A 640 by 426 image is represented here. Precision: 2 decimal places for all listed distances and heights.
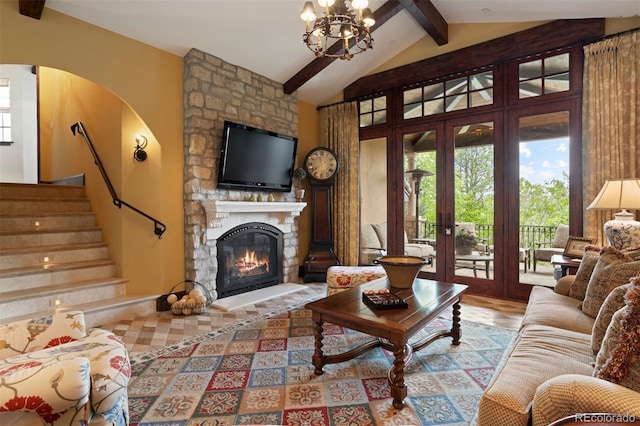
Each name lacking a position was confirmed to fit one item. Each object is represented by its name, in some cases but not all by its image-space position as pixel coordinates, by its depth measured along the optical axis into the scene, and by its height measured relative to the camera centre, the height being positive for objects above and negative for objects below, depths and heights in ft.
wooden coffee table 5.93 -2.08
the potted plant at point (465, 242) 14.01 -1.32
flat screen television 12.79 +2.36
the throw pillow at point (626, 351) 3.34 -1.51
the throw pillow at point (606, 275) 6.07 -1.26
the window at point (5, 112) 17.66 +5.67
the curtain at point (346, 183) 17.08 +1.60
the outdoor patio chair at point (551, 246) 12.07 -1.36
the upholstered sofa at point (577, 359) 3.25 -2.04
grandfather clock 16.72 +0.82
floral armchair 3.05 -1.82
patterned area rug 5.77 -3.65
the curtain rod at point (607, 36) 10.44 +5.96
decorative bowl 7.88 -1.46
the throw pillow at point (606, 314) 4.59 -1.51
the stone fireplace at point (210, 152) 12.16 +2.40
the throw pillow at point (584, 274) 7.59 -1.53
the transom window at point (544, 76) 11.89 +5.22
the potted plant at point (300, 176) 16.16 +1.87
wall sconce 11.73 +2.38
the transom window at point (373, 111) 16.53 +5.36
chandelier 7.50 +4.69
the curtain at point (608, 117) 10.36 +3.17
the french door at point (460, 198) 13.43 +0.62
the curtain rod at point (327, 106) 17.53 +6.08
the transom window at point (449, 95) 13.61 +5.30
